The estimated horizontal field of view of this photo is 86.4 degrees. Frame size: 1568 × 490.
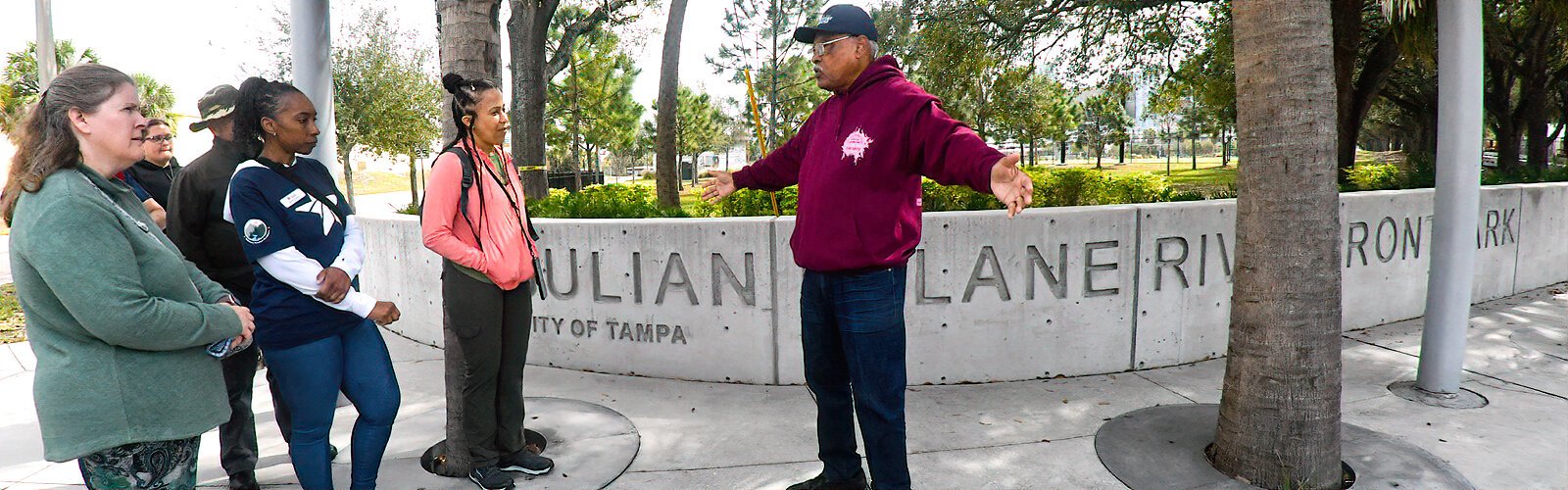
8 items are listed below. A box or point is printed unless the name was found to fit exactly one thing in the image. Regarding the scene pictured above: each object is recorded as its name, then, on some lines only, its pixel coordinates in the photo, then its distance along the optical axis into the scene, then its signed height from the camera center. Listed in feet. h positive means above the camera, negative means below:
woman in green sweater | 6.57 -0.72
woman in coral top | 11.03 -0.85
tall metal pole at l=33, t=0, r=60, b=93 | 35.27 +7.36
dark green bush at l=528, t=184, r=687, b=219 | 20.36 -0.02
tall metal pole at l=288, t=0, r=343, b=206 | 15.72 +2.81
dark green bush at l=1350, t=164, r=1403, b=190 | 29.89 +0.62
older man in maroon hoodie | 9.89 -0.13
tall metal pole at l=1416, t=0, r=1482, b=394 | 15.07 -0.10
